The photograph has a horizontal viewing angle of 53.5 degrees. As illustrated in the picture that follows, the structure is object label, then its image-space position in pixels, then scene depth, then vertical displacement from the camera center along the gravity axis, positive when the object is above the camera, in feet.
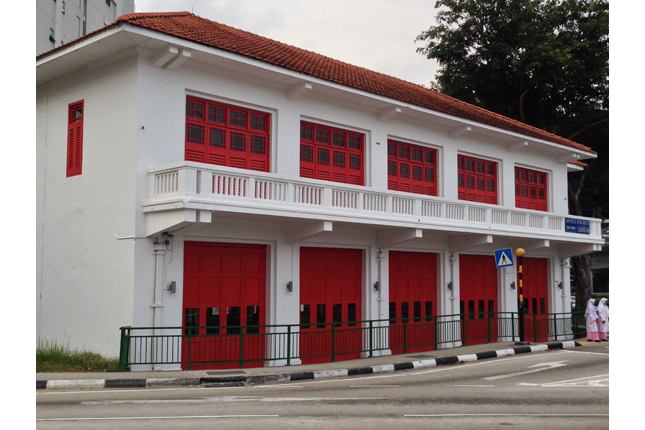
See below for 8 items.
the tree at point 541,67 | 112.27 +36.73
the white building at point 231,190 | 50.67 +7.01
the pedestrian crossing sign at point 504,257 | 65.77 +1.46
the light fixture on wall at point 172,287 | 50.70 -1.29
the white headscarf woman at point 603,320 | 76.13 -5.77
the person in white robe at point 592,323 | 75.82 -6.10
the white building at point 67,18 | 122.93 +53.13
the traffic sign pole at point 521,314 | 66.03 -4.45
